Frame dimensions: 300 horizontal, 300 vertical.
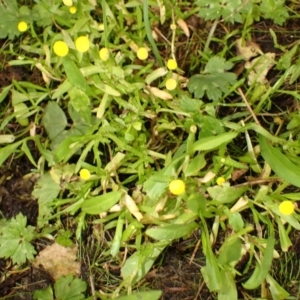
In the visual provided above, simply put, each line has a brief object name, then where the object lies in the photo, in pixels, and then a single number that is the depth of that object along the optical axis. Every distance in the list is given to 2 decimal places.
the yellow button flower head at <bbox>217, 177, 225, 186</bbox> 0.32
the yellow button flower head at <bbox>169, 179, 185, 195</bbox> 0.30
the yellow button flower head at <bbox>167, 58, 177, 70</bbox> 0.33
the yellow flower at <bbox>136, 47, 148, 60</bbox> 0.34
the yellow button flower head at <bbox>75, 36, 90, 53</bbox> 0.31
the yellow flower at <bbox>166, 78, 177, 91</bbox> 0.33
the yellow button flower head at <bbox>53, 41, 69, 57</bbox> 0.31
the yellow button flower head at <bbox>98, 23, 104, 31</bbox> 0.36
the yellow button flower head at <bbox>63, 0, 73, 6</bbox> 0.34
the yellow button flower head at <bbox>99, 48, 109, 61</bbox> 0.33
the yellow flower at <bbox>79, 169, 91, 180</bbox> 0.31
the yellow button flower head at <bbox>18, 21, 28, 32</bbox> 0.36
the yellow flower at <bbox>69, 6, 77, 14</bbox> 0.35
